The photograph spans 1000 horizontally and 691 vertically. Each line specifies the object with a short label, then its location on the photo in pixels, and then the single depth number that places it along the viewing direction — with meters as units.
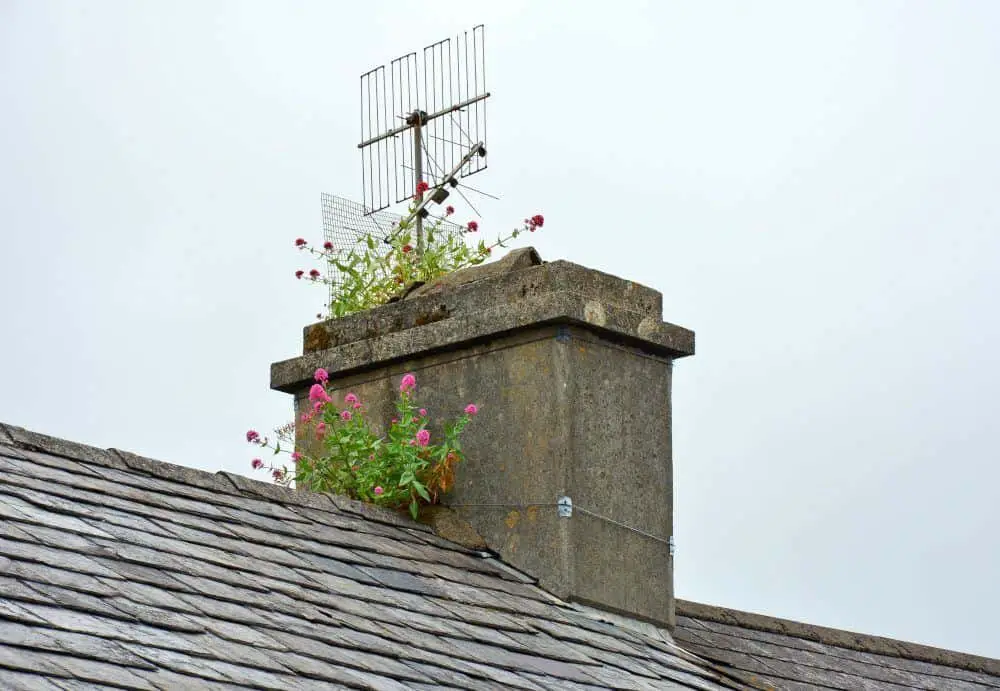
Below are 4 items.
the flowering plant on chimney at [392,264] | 14.00
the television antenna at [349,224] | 14.62
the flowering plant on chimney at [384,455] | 12.38
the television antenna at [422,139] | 16.86
